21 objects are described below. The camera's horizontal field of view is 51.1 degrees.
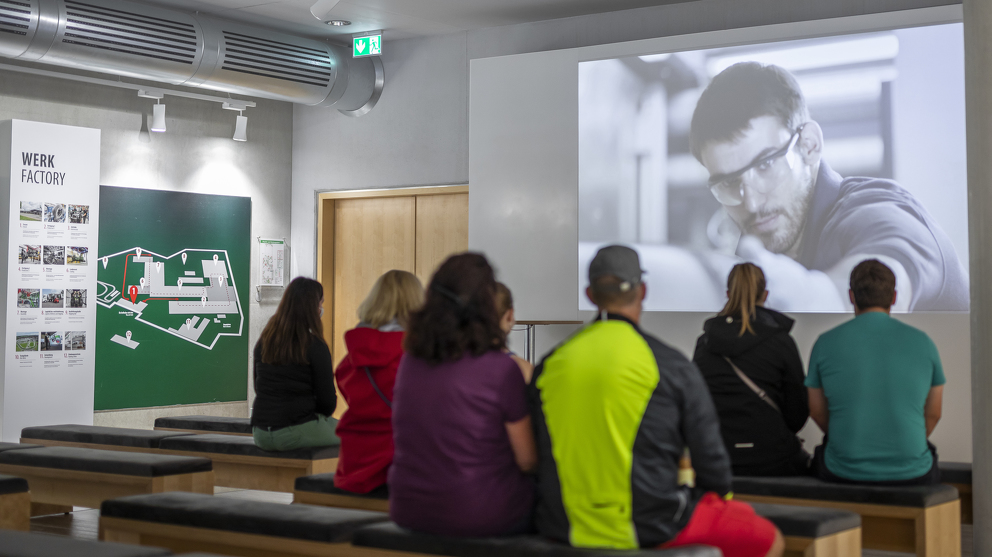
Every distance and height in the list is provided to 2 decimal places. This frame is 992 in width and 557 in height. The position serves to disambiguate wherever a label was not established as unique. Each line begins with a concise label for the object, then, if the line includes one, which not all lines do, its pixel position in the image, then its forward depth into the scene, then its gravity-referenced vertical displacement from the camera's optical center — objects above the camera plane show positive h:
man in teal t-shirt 3.52 -0.24
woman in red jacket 3.61 -0.22
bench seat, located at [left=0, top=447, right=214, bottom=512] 4.41 -0.70
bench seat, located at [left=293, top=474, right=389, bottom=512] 3.81 -0.67
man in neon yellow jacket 2.48 -0.28
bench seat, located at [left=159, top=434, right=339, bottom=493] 4.89 -0.70
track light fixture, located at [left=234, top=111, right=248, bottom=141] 8.03 +1.46
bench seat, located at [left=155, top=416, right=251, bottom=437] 6.00 -0.65
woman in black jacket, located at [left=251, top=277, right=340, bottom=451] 4.62 -0.28
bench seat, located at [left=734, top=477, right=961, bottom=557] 3.53 -0.65
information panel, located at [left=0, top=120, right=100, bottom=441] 6.63 +0.26
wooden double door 7.93 +0.62
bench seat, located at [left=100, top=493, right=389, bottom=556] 3.13 -0.66
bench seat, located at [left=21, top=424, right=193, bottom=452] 5.51 -0.66
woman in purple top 2.62 -0.23
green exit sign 7.50 +1.97
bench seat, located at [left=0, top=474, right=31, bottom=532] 3.90 -0.72
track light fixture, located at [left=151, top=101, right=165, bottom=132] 7.48 +1.44
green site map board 7.43 +0.13
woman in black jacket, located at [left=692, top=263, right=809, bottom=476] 3.82 -0.22
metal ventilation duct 5.99 +1.71
